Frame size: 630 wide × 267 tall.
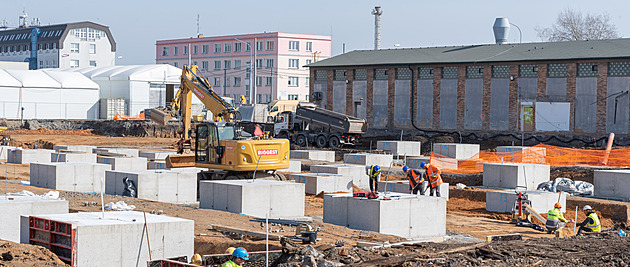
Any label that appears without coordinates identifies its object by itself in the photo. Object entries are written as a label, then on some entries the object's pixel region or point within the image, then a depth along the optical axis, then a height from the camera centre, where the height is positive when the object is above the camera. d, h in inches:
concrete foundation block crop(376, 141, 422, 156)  1526.8 -55.3
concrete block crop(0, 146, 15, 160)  1391.5 -74.6
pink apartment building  3604.8 +253.0
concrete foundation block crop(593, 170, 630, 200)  971.3 -74.3
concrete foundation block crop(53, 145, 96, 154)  1382.9 -65.1
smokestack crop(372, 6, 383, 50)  2753.4 +319.6
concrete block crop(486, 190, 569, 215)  896.3 -89.8
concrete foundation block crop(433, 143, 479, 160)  1439.5 -56.2
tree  3024.1 +351.3
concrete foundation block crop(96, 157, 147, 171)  1117.7 -71.3
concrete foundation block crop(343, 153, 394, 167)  1296.8 -67.9
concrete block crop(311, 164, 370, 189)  1072.2 -73.4
